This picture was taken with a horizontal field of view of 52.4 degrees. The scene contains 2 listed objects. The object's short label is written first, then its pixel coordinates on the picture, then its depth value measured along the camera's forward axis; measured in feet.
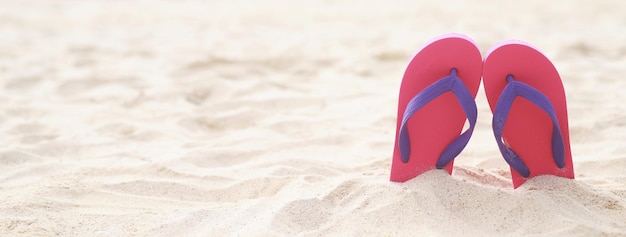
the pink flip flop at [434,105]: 5.48
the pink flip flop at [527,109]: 5.34
